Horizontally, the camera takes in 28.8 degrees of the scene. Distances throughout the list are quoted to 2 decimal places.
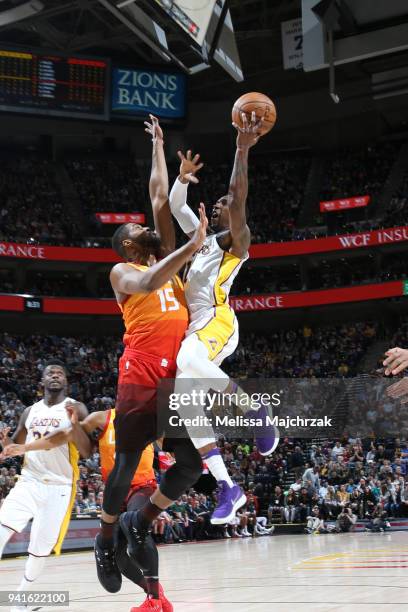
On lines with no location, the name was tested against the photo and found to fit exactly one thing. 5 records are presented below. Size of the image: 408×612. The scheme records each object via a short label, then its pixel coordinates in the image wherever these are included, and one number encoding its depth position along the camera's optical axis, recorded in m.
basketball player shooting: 4.70
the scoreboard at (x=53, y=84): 23.96
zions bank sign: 25.25
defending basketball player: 4.85
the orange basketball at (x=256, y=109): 4.98
